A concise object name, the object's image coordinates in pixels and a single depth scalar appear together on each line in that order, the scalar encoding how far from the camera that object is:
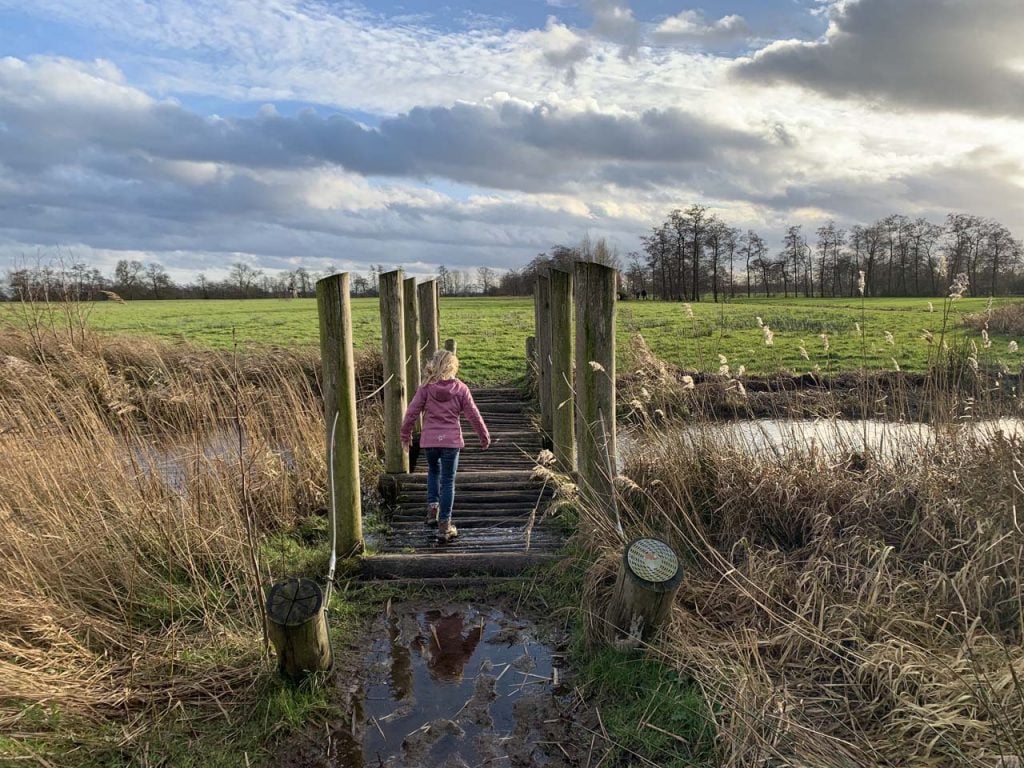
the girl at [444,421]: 6.12
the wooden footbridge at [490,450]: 5.19
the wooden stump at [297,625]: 3.60
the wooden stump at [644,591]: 3.65
